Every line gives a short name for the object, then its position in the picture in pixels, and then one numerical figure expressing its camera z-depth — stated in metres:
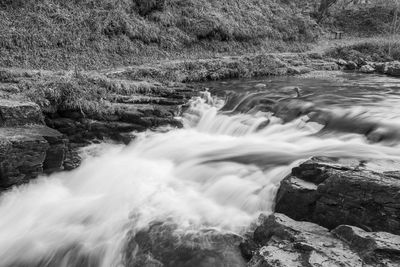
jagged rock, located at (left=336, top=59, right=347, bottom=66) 19.42
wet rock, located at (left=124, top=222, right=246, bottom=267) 4.88
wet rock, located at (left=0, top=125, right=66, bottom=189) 6.84
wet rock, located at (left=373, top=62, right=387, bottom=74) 17.55
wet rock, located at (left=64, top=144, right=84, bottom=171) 8.12
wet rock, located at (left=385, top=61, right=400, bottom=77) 16.69
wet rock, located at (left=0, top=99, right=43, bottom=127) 7.49
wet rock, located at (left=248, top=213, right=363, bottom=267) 3.87
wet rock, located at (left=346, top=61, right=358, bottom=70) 19.36
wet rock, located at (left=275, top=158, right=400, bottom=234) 4.48
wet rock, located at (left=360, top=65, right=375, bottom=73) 18.12
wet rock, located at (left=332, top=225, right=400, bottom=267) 3.75
